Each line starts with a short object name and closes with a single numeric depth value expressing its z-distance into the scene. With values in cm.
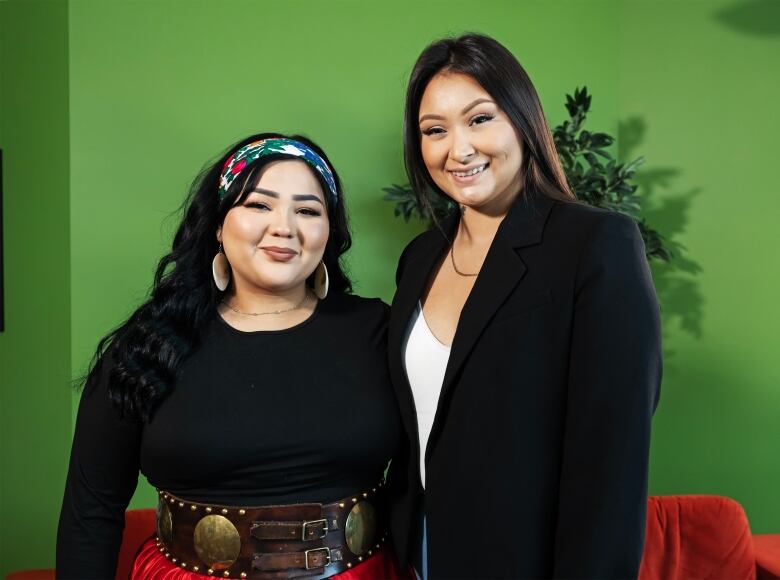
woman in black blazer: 124
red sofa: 241
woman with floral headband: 153
